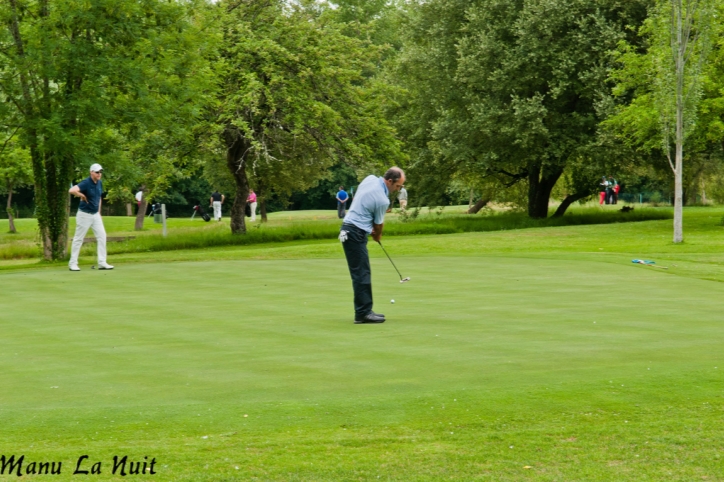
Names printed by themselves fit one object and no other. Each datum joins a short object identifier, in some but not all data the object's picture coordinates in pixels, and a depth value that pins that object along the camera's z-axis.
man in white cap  21.19
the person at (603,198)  77.81
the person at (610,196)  77.31
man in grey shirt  12.37
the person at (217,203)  63.19
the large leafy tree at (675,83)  28.86
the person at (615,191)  71.18
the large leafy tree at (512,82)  38.00
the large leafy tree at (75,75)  24.69
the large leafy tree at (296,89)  35.03
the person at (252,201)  64.78
